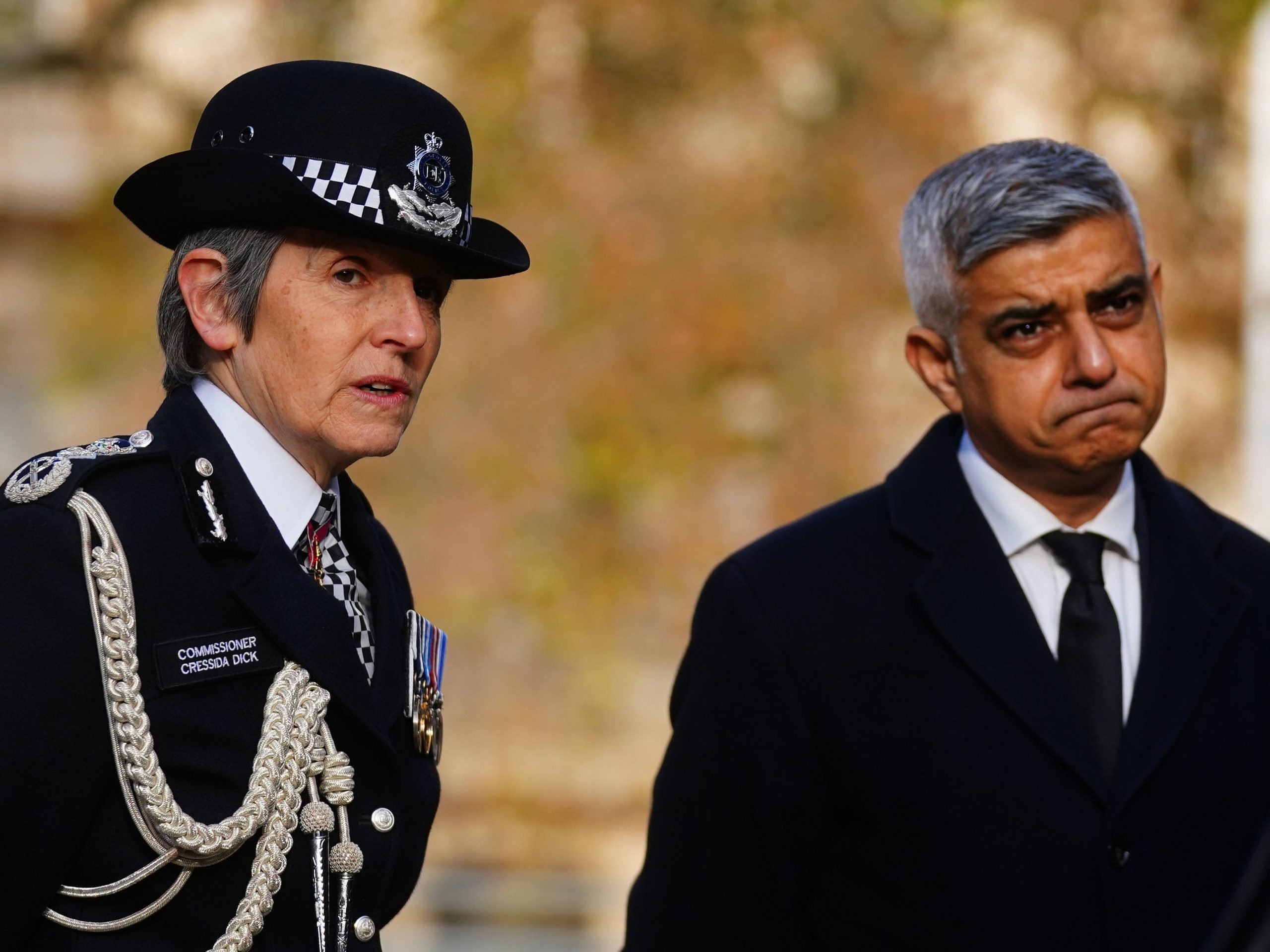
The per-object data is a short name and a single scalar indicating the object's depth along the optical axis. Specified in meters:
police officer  4.24
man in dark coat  5.49
